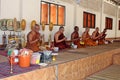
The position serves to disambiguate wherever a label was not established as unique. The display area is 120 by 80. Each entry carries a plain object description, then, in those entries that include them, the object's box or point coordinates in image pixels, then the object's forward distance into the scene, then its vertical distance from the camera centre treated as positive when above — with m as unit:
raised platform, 2.65 -0.59
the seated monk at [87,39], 6.82 -0.29
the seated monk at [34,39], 4.73 -0.20
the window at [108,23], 10.52 +0.45
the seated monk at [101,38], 7.66 -0.28
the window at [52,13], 5.87 +0.55
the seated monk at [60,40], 5.50 -0.26
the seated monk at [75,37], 6.35 -0.20
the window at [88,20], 8.19 +0.49
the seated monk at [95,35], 7.52 -0.16
